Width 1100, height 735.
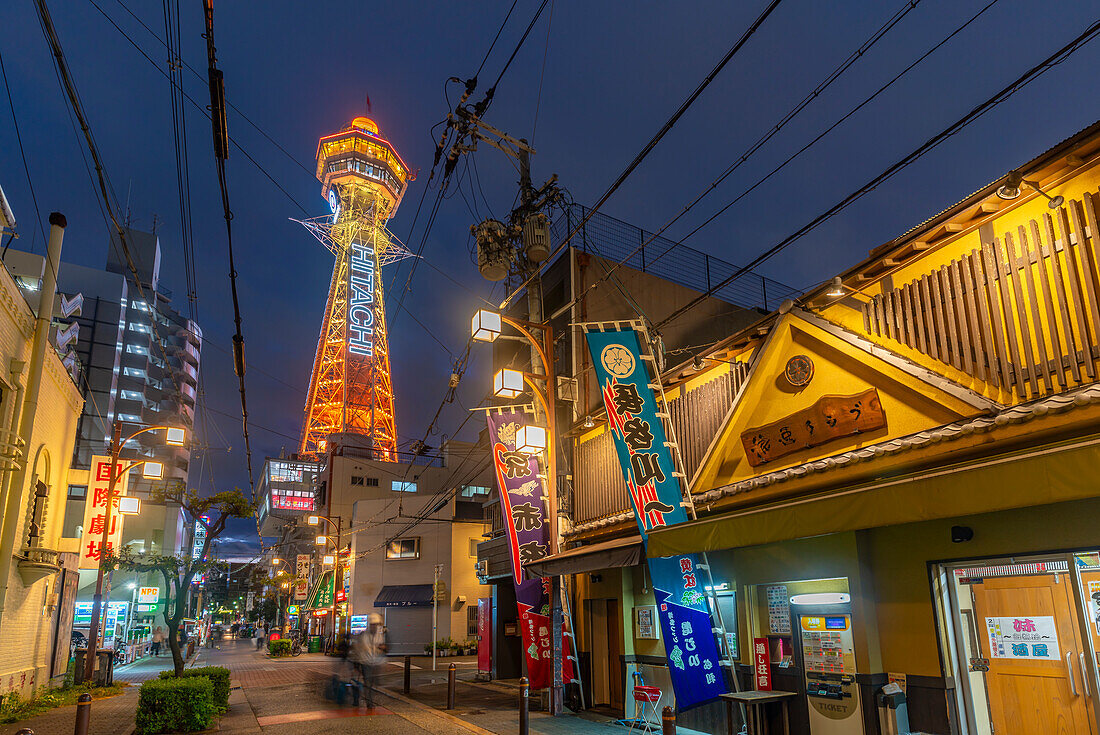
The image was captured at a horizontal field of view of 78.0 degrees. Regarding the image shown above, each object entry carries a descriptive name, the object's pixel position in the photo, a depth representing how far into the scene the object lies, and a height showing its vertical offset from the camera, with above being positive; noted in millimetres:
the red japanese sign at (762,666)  9666 -1567
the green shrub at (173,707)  11453 -2335
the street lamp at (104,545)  18844 +572
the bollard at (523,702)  9641 -1986
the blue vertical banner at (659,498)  9555 +855
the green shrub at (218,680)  13734 -2336
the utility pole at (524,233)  15453 +8041
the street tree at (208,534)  15406 +773
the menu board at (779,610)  9703 -803
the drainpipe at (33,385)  12984 +3615
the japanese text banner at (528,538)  13719 +382
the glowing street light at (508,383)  14172 +3551
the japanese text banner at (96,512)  19656 +1551
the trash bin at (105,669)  19109 -2800
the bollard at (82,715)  7920 -1669
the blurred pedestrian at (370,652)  13820 -1793
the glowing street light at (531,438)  13820 +2360
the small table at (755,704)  8570 -1967
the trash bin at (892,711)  7633 -1770
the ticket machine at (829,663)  8508 -1410
